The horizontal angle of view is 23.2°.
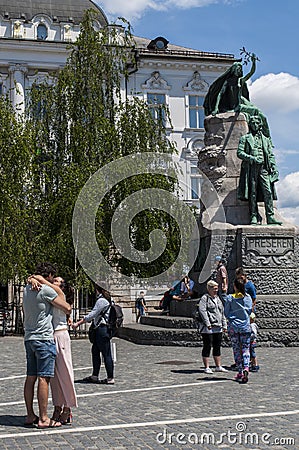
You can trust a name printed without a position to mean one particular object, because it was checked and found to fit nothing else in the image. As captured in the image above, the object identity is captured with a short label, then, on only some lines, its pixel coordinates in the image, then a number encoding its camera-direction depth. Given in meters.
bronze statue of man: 16.84
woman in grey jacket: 11.34
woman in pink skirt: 7.46
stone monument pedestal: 16.06
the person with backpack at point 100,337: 10.77
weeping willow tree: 25.30
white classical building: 41.22
